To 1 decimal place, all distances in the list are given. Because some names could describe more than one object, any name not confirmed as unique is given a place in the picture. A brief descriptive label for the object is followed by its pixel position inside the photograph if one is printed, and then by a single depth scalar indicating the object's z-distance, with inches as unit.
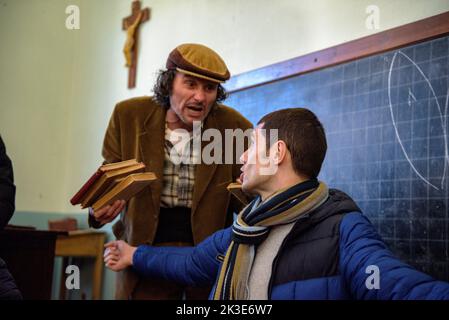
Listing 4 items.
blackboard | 94.7
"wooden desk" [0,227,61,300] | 107.3
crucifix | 175.5
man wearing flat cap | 89.4
